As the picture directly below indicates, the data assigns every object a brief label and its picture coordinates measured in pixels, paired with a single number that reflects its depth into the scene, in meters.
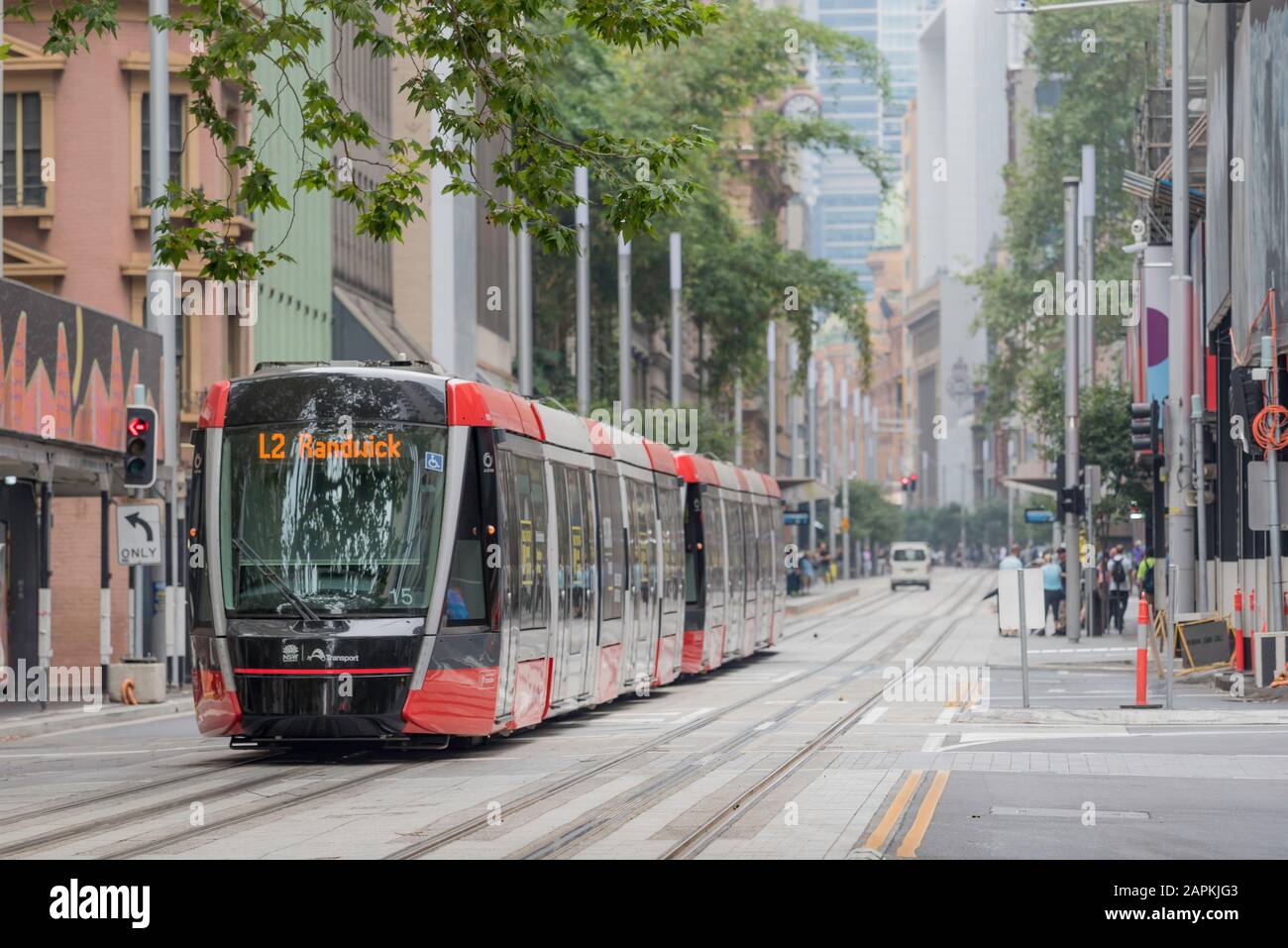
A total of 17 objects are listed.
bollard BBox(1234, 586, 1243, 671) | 31.71
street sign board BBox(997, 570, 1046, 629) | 25.89
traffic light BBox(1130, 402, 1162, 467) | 36.72
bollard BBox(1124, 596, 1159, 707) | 26.14
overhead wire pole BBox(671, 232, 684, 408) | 61.03
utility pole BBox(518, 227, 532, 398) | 50.47
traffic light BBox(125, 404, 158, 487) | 28.80
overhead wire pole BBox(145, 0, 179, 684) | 31.59
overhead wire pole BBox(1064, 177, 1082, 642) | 47.97
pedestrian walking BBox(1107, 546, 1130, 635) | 54.88
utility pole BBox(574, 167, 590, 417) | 52.53
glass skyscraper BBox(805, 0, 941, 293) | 66.69
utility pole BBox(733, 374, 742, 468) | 70.27
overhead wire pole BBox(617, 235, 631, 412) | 54.81
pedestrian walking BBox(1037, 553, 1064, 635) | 52.66
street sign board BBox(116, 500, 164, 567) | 29.89
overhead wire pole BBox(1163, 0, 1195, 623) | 33.69
